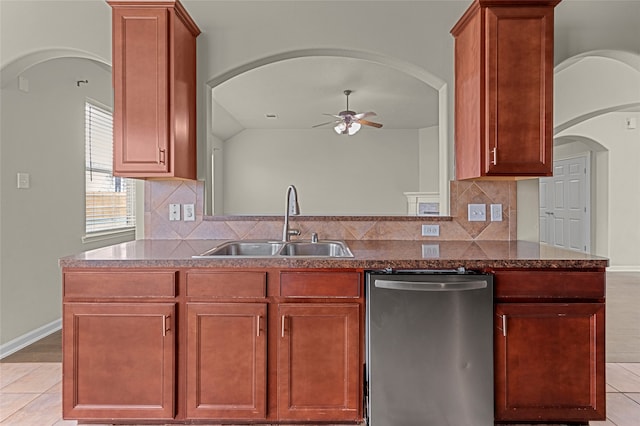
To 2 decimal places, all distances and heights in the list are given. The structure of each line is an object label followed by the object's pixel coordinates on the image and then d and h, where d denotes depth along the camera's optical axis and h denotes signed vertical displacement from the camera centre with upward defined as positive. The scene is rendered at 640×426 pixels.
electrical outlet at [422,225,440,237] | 2.92 -0.13
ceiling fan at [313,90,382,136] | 5.96 +1.23
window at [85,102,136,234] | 4.52 +0.31
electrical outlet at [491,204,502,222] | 2.92 -0.01
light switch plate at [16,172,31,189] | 3.42 +0.23
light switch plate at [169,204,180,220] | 2.93 -0.01
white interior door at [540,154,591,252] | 7.72 +0.10
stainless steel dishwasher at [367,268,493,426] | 2.03 -0.65
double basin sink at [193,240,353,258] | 2.74 -0.24
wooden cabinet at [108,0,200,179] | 2.46 +0.69
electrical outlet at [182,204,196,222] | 2.94 -0.03
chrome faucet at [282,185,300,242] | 2.69 +0.01
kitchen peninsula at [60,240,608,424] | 2.10 -0.60
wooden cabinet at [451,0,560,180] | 2.38 +0.67
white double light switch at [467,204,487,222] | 2.92 -0.02
